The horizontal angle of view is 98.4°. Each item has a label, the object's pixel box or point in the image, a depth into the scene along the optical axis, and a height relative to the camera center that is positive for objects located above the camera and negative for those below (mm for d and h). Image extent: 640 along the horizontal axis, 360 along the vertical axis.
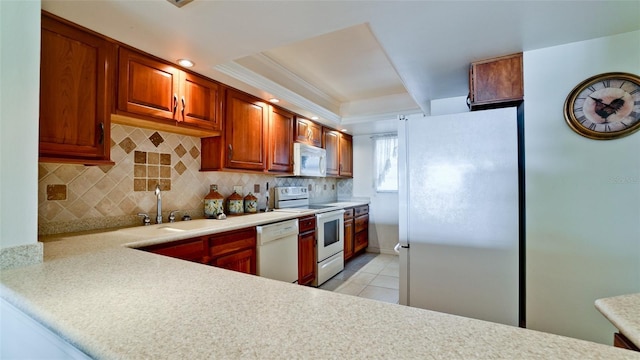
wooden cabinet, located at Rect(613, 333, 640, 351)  658 -399
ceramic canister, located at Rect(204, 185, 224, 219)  2494 -191
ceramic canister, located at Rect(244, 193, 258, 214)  2939 -216
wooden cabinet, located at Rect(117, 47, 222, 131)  1757 +654
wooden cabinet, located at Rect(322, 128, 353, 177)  4168 +517
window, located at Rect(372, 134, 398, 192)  4617 +353
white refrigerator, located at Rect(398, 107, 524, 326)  1721 -213
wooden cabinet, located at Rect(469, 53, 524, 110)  1949 +740
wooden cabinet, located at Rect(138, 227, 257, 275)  1684 -450
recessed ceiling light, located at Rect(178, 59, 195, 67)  1964 +877
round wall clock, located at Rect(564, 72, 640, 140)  1619 +468
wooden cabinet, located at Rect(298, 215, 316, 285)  2852 -712
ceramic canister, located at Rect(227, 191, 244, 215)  2729 -199
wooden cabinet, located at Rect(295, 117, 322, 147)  3428 +682
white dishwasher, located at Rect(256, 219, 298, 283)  2336 -607
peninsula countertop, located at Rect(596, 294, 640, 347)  577 -306
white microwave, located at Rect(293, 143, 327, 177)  3338 +306
